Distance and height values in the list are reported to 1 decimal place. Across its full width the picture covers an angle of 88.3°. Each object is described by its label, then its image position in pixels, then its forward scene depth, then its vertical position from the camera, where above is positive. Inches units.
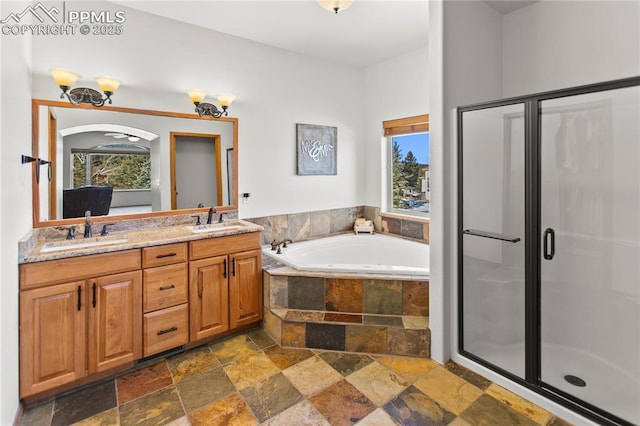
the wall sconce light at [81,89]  95.5 +38.1
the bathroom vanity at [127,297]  79.1 -23.8
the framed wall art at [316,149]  154.3 +30.2
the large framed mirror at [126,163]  97.8 +17.2
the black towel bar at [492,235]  86.5 -6.9
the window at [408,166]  155.4 +22.5
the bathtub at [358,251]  140.1 -17.7
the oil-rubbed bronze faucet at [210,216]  124.8 -1.3
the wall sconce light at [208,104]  120.3 +41.1
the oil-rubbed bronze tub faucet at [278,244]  135.5 -13.5
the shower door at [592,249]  71.2 -9.2
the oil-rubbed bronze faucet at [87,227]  101.2 -4.3
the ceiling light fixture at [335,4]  90.3 +57.6
